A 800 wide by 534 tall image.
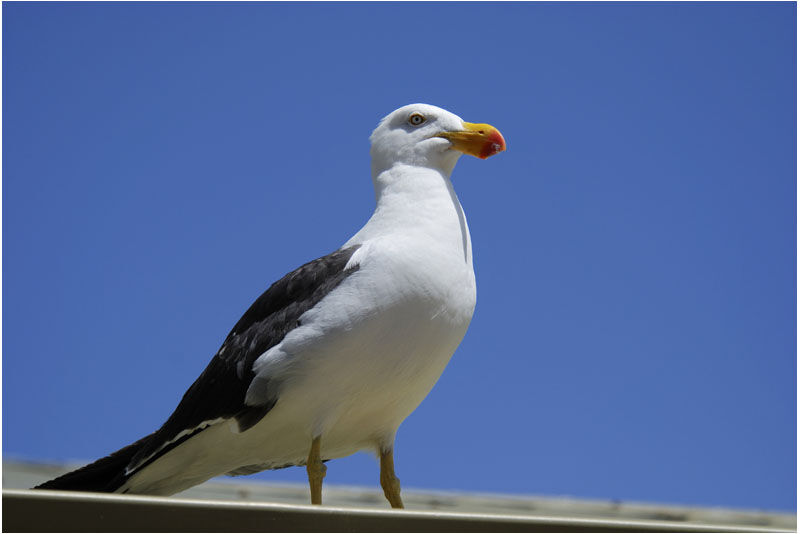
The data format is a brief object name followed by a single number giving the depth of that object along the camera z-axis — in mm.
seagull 8023
